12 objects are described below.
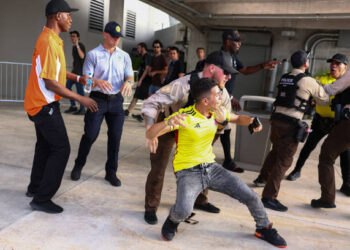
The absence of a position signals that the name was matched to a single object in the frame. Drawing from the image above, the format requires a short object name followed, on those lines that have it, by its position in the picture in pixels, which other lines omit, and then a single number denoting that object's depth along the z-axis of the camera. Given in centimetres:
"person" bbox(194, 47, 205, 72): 757
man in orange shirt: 273
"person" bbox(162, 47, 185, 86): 686
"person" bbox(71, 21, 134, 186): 366
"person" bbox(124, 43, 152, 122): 774
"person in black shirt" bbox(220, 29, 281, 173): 393
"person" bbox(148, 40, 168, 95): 756
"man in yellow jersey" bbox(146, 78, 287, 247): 253
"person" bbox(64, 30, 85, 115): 776
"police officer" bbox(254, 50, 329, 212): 342
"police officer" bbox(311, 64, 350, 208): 343
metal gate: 955
